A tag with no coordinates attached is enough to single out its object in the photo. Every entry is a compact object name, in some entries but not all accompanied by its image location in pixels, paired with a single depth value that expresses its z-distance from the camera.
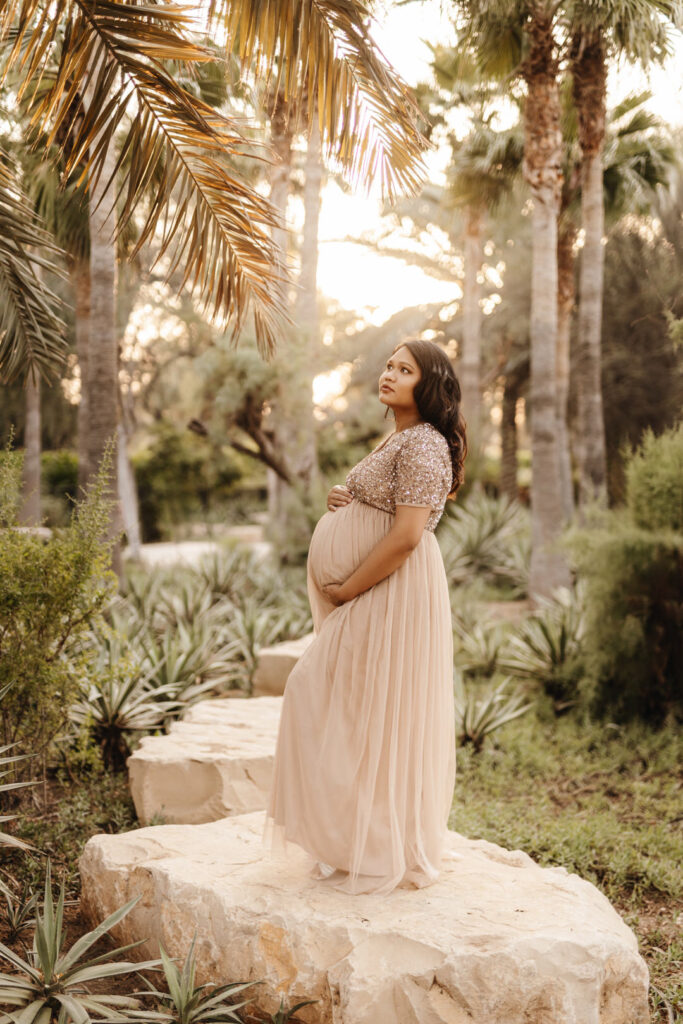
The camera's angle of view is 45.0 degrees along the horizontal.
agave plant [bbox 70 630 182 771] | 5.47
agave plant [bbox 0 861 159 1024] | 2.56
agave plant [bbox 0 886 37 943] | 3.44
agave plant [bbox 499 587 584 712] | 8.00
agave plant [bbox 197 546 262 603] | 11.41
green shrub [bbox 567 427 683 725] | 7.27
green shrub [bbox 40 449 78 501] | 24.89
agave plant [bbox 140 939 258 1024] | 2.72
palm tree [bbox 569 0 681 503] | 7.81
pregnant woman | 3.18
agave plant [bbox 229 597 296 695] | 7.84
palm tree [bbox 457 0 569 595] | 9.91
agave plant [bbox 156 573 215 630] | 9.11
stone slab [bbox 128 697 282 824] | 4.61
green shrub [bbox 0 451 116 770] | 4.10
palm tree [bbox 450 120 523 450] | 13.15
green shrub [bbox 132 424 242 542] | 27.61
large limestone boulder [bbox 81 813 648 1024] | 2.71
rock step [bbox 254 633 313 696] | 7.19
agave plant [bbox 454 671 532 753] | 6.53
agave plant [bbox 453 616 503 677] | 8.79
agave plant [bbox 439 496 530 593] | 13.00
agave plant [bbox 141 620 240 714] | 6.33
